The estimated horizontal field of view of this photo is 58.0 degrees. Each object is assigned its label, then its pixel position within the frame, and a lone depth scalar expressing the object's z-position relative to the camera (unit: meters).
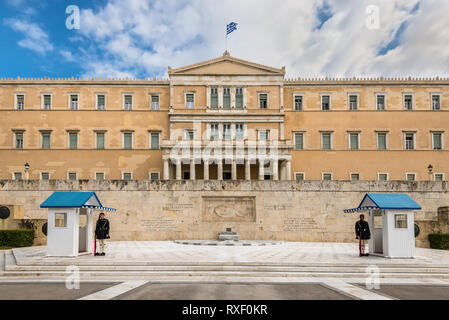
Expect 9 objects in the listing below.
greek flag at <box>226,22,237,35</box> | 44.16
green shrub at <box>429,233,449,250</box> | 19.34
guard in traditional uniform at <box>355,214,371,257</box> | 15.48
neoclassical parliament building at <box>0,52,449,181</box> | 44.91
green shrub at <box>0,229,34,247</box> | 19.42
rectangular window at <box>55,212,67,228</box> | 15.23
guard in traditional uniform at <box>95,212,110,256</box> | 15.12
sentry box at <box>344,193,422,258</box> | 14.84
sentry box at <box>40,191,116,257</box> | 14.81
